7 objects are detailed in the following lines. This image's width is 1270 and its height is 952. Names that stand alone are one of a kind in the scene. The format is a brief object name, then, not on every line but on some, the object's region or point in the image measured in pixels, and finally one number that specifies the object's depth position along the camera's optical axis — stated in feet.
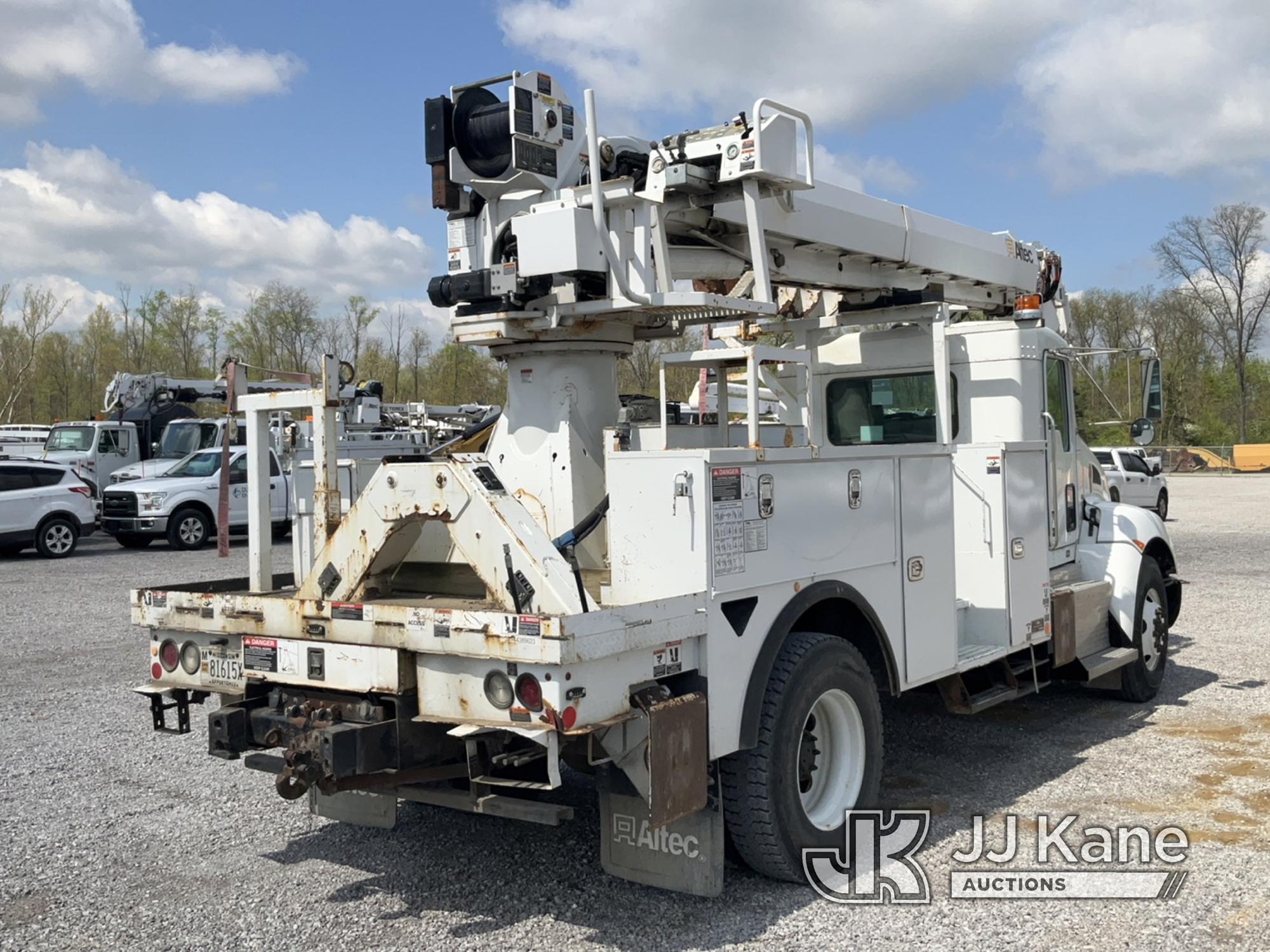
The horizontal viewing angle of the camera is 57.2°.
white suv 63.05
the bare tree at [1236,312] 214.90
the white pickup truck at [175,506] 67.21
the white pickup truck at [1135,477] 85.05
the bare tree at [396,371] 166.91
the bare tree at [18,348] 173.68
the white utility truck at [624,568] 13.48
